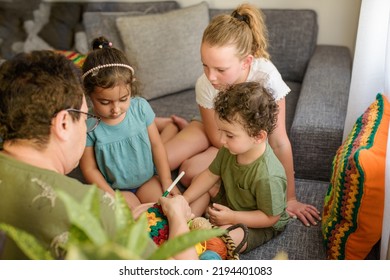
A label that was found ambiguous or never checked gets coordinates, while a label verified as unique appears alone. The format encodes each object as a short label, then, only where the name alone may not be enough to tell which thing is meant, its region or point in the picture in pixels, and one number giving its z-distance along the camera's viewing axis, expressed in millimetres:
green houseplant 680
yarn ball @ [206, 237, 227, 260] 1371
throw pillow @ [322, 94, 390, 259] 1279
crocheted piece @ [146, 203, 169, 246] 1358
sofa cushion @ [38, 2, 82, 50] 2805
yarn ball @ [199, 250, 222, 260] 1277
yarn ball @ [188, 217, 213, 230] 1391
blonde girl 1661
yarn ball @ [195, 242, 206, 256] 1310
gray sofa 2271
